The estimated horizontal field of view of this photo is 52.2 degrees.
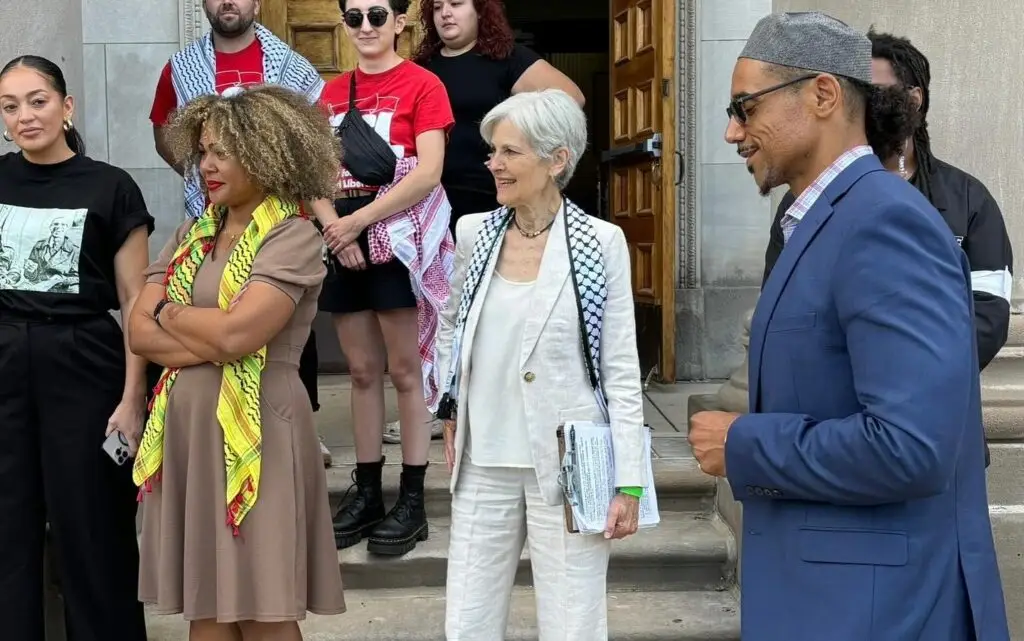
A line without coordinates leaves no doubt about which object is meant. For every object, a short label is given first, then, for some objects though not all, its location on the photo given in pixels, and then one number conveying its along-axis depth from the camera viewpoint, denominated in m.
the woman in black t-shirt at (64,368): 3.26
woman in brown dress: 2.81
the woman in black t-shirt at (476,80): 4.22
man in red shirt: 4.12
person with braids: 2.72
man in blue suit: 1.51
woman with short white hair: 2.73
